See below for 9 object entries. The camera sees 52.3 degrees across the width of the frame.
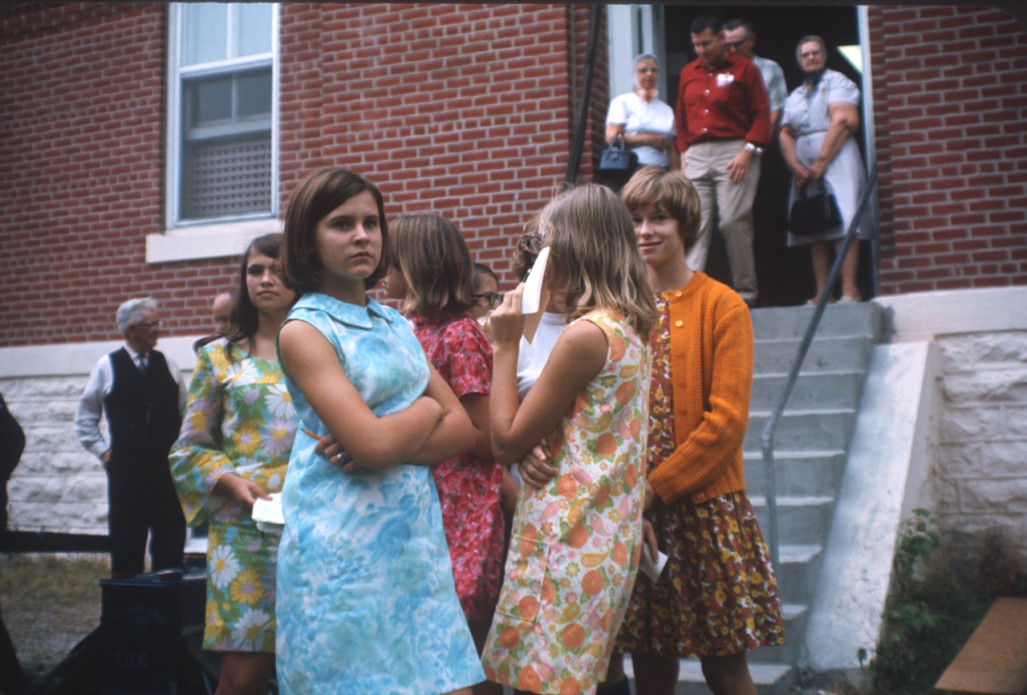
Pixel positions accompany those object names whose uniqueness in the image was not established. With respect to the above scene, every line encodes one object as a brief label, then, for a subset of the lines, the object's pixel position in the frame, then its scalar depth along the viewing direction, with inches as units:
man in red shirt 283.3
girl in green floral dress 120.0
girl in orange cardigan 123.3
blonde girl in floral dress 100.7
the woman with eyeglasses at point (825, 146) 273.9
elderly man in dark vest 263.6
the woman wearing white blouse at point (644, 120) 298.4
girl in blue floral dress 88.9
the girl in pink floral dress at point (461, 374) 122.9
